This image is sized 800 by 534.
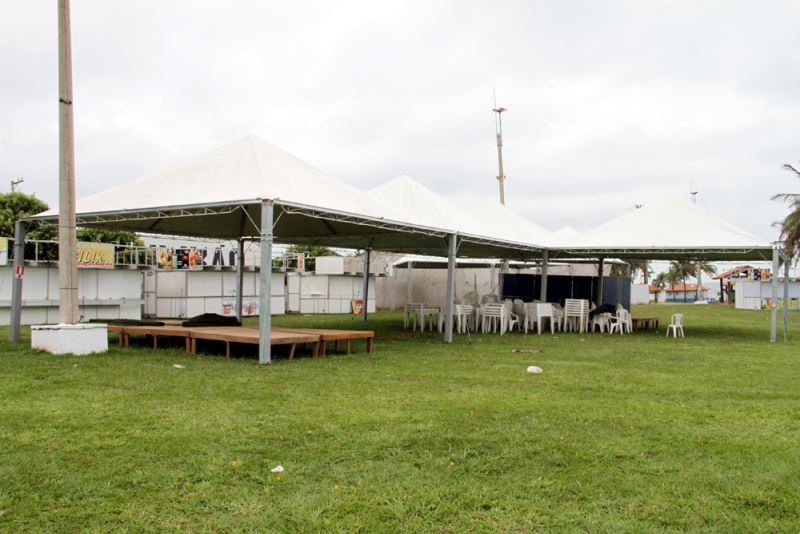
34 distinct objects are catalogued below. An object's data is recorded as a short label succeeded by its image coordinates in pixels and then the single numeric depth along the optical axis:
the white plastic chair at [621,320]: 17.61
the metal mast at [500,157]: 35.77
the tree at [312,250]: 44.70
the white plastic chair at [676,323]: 16.75
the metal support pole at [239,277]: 16.04
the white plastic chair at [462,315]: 16.67
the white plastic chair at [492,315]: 16.42
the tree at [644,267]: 51.55
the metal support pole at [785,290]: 16.31
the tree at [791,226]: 32.47
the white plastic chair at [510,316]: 16.77
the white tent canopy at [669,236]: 16.27
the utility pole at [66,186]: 10.26
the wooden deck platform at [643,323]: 19.30
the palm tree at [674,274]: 80.61
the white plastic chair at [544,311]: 17.05
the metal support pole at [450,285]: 14.02
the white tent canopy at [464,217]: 14.76
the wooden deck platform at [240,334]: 10.13
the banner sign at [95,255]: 20.03
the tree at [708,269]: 70.50
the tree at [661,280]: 83.00
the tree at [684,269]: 74.07
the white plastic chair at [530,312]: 17.64
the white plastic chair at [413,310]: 17.55
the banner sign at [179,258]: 23.25
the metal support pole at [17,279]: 12.06
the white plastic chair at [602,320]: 17.81
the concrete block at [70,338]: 10.00
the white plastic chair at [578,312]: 17.77
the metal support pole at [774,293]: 15.08
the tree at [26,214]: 25.95
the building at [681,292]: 79.65
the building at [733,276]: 48.42
